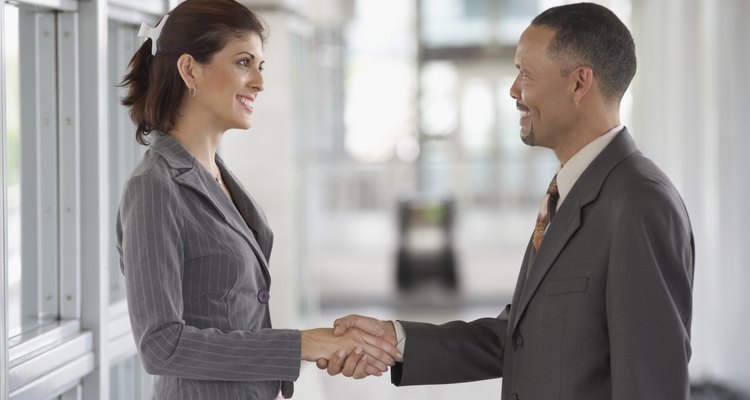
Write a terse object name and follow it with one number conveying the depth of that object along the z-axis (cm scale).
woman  303
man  291
